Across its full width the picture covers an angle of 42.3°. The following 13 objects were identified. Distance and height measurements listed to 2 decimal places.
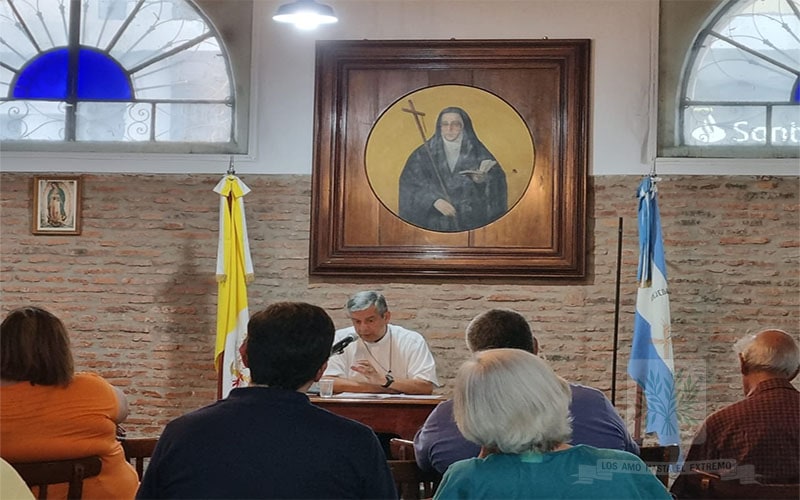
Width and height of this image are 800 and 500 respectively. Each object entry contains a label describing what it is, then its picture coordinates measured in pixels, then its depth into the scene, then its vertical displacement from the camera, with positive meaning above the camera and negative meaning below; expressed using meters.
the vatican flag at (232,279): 7.57 -0.22
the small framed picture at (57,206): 8.30 +0.32
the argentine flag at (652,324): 7.38 -0.46
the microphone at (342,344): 6.23 -0.55
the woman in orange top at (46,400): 3.74 -0.57
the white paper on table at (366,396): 5.93 -0.83
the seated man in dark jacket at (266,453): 2.68 -0.53
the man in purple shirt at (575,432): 3.58 -0.61
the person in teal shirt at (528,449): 2.59 -0.49
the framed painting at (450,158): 7.99 +0.75
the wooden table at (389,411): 5.71 -0.88
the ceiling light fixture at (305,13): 6.81 +1.57
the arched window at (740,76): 8.18 +1.47
